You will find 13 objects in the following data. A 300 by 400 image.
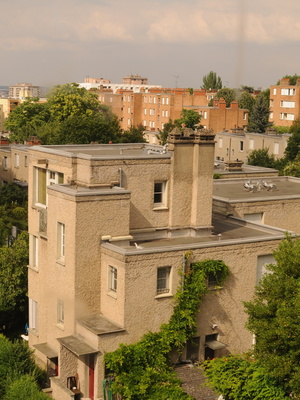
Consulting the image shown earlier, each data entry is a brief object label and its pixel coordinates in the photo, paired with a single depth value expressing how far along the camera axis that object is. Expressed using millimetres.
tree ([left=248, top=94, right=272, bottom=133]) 101750
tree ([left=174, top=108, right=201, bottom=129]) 93625
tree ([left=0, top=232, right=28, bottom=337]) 36500
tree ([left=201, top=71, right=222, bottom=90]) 165125
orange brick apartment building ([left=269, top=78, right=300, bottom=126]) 108250
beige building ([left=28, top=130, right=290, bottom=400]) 26906
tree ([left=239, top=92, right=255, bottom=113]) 126500
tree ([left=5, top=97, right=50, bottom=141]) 94619
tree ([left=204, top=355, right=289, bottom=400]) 23891
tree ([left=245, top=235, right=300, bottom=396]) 22750
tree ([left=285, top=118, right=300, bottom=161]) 70375
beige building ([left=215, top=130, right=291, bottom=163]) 75000
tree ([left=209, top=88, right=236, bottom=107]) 131250
